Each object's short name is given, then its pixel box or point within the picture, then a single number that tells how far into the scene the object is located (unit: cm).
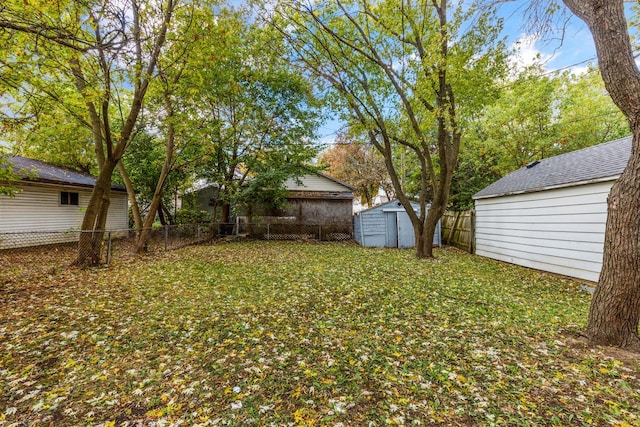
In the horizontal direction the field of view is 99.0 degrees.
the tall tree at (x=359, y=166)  2116
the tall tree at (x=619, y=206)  280
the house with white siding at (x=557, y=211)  568
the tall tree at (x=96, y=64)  414
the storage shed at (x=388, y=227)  1188
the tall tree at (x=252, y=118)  1005
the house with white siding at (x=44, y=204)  904
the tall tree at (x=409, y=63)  714
